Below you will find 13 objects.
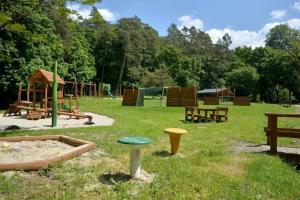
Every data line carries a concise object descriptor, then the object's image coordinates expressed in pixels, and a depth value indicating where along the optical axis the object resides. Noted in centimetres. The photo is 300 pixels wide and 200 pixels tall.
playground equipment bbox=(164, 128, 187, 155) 537
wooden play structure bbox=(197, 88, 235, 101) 3607
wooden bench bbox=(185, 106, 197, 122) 1125
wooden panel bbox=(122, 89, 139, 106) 1937
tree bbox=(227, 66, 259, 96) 4160
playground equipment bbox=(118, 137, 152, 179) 394
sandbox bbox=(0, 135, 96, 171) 407
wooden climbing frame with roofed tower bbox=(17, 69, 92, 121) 1108
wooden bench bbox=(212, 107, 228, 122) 1140
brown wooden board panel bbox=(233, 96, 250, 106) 2450
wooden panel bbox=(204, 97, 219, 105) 2420
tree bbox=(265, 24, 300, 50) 6309
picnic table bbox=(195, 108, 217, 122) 1124
